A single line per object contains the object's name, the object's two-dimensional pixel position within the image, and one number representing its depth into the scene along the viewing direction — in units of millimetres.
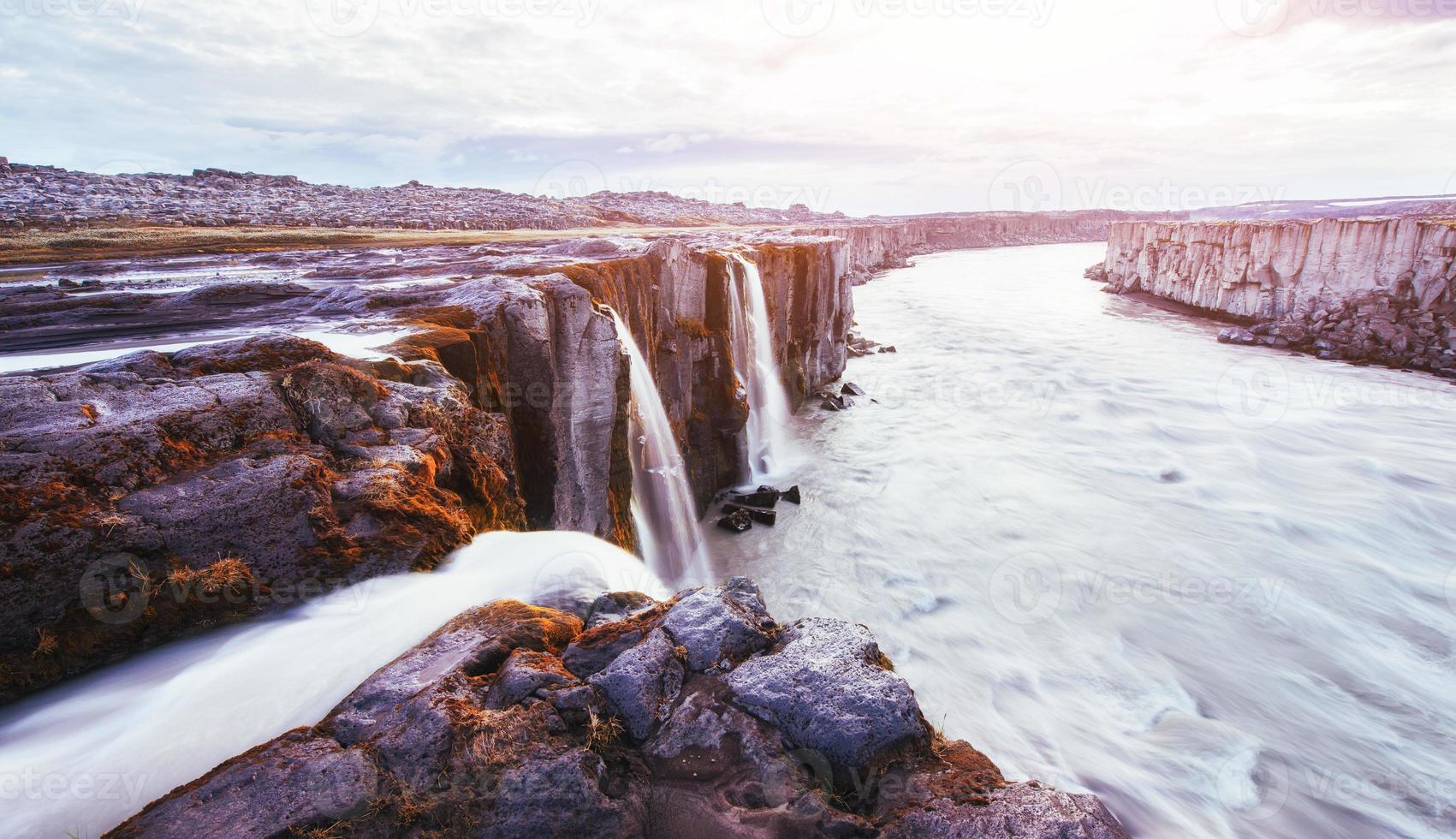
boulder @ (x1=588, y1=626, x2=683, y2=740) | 3260
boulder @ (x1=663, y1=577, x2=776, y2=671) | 3686
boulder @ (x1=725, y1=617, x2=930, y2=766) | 3207
